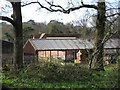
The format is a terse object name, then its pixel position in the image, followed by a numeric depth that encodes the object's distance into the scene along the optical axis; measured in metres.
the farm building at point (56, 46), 33.44
